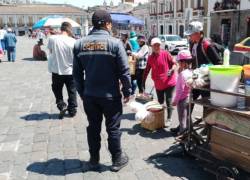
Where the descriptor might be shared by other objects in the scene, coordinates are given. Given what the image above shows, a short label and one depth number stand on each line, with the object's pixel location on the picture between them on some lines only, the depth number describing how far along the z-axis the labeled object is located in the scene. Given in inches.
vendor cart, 144.6
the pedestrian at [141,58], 305.9
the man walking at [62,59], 260.4
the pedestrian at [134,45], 332.3
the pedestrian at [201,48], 195.6
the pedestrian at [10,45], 681.6
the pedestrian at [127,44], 339.7
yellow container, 149.2
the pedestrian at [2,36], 754.9
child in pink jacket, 200.4
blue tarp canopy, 681.6
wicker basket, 232.2
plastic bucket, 148.9
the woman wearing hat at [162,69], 236.8
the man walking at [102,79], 160.4
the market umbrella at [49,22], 669.0
